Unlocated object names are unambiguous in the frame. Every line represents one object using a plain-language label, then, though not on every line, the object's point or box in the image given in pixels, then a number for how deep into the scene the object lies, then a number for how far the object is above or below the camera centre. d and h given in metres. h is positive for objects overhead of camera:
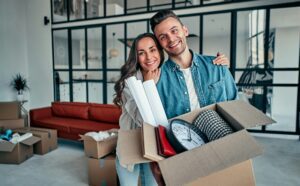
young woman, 1.12 +0.05
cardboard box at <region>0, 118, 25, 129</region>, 3.77 -0.80
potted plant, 6.12 -0.19
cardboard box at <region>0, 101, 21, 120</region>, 3.88 -0.60
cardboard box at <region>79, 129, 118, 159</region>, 2.48 -0.80
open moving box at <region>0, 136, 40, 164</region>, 3.09 -1.06
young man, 1.02 +0.00
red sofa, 3.79 -0.78
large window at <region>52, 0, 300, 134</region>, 4.44 +0.62
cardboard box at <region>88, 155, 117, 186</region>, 2.47 -1.07
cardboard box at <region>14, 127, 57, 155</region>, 3.50 -1.01
